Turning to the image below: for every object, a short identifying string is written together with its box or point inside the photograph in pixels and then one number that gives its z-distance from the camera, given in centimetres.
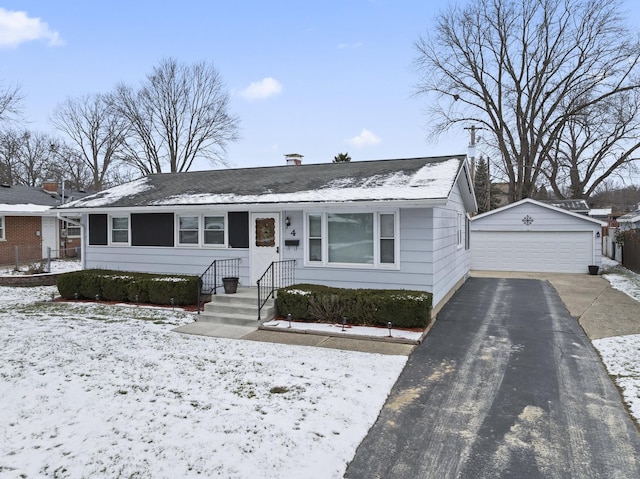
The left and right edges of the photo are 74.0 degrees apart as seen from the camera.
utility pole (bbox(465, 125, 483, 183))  1846
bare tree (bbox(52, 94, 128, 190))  3469
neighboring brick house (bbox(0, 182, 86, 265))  1923
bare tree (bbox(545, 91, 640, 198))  2495
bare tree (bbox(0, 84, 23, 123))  2452
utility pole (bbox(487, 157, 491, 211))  2791
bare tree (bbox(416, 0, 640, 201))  2461
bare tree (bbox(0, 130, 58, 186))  3493
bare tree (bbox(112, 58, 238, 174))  3306
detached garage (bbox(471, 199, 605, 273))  1716
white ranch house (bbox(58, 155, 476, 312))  885
